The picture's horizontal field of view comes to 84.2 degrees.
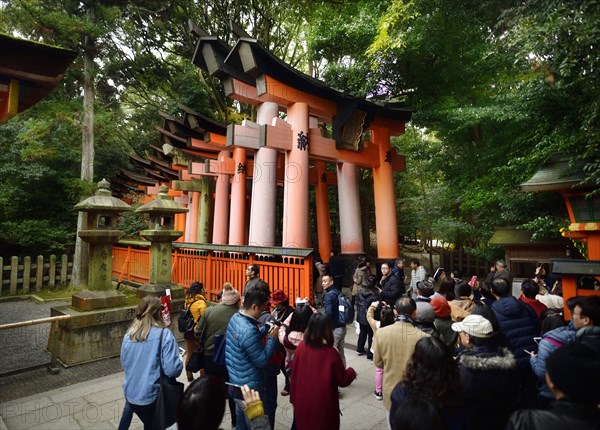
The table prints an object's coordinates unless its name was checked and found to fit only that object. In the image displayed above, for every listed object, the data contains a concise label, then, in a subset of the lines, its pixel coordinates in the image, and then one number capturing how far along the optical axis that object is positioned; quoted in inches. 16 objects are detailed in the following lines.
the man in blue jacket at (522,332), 126.4
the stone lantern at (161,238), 289.2
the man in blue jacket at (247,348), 111.4
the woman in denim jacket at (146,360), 111.7
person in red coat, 100.6
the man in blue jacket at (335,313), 186.9
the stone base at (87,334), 213.8
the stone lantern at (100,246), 236.2
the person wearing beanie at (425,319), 123.8
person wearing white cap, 89.9
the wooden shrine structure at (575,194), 291.7
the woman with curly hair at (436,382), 80.0
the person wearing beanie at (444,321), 150.2
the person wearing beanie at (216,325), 139.3
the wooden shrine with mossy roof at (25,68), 167.4
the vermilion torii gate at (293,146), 362.6
